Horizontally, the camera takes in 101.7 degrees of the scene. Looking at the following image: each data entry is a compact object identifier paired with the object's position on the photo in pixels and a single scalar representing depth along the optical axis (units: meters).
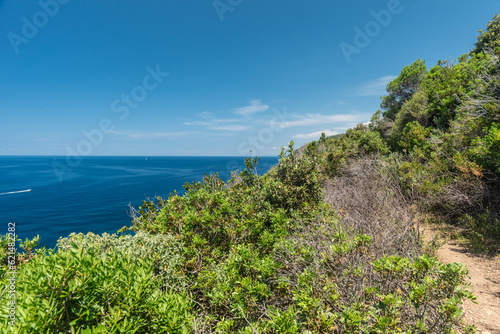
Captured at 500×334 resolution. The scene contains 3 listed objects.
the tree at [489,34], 19.84
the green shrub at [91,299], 2.51
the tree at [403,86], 26.91
